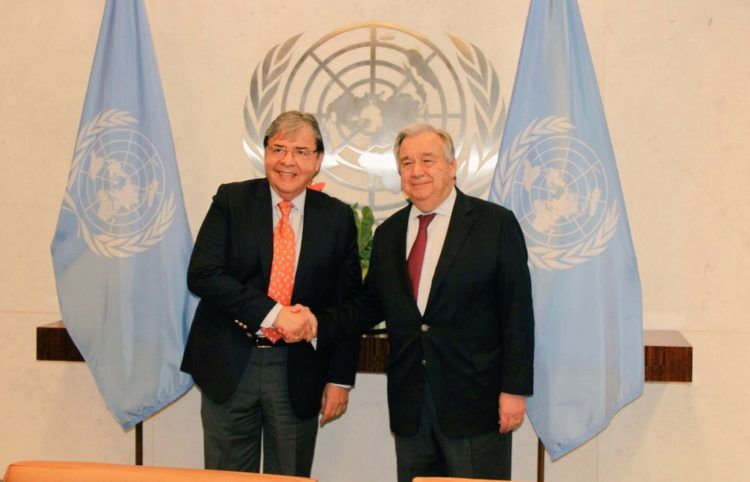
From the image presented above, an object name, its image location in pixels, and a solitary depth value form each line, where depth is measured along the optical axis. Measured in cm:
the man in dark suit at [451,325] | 239
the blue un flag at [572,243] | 292
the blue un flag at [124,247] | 313
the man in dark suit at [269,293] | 253
